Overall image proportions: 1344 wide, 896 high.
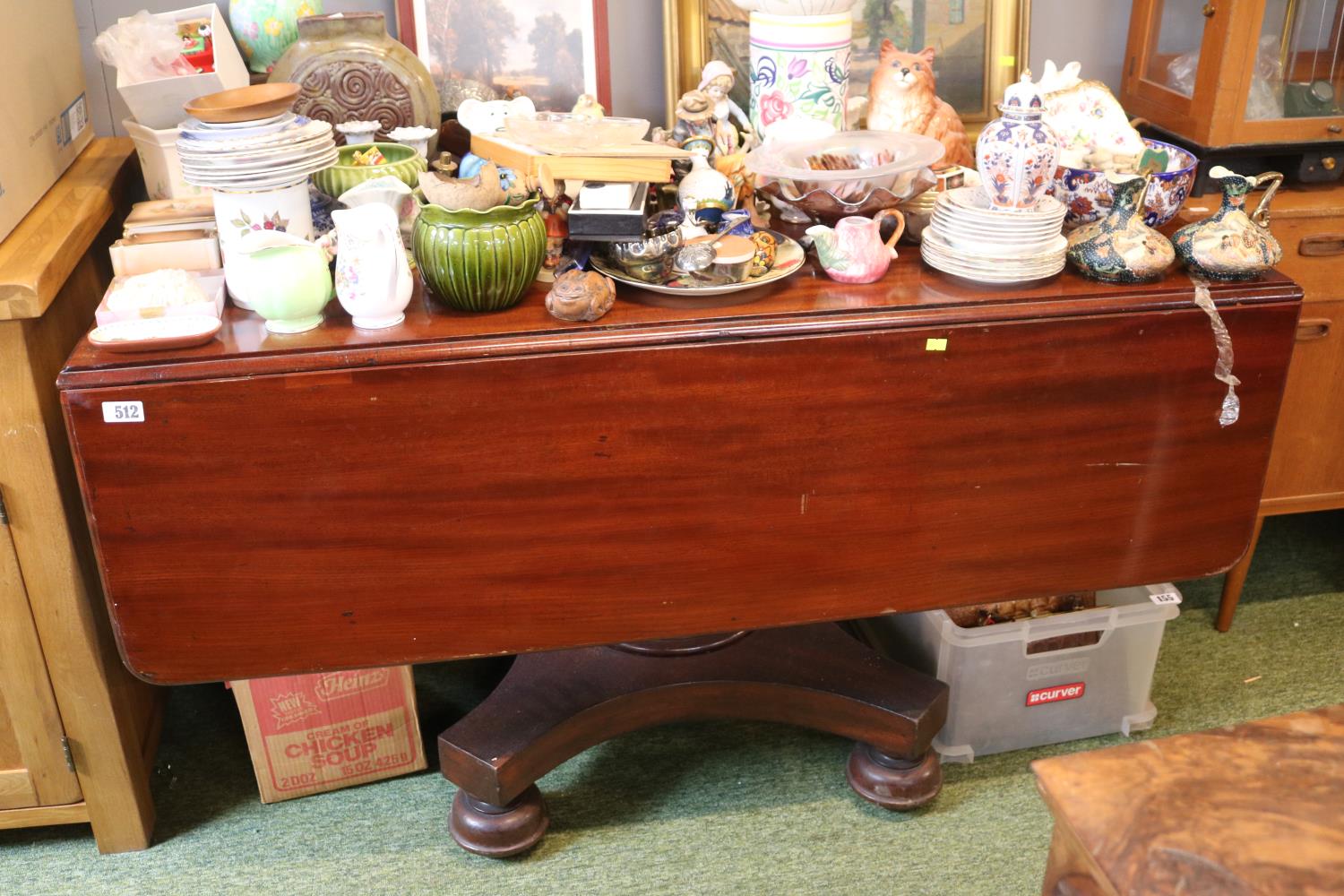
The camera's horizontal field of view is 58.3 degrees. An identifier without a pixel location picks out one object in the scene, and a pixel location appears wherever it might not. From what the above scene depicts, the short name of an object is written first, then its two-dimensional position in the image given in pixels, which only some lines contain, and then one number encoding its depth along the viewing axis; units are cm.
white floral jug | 142
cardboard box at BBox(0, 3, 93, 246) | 153
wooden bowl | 145
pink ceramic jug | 154
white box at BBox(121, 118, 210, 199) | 164
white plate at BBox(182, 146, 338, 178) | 146
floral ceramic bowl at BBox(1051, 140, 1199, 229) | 163
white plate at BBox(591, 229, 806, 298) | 150
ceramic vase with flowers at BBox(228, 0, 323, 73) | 179
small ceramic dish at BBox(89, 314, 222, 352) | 138
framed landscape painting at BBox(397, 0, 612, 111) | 186
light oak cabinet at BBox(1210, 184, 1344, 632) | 191
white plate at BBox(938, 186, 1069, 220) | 152
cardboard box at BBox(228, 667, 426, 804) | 181
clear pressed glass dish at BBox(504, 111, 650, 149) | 158
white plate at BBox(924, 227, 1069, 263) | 152
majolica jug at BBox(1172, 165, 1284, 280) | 153
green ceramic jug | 140
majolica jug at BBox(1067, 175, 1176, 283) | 153
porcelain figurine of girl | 174
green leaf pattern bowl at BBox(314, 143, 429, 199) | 162
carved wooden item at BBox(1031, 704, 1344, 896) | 92
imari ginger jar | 151
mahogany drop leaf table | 142
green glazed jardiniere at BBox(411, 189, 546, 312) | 142
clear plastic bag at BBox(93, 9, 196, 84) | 168
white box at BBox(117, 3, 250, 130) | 161
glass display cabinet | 186
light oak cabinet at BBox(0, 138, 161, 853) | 148
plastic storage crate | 188
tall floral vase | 169
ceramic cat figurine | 174
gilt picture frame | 191
